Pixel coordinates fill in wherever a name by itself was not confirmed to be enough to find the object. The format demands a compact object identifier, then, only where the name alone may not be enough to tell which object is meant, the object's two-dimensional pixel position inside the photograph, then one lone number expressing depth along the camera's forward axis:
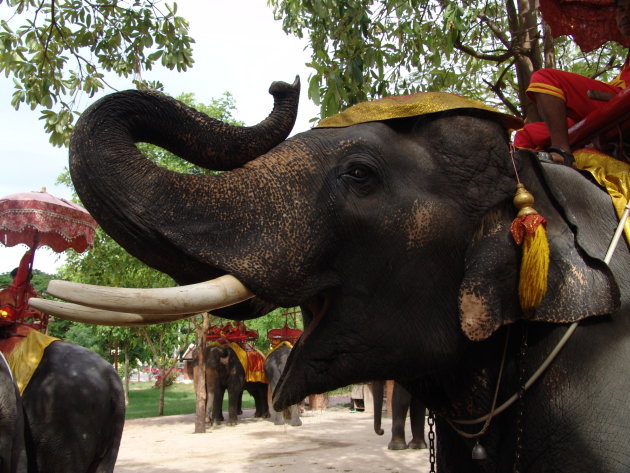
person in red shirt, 2.12
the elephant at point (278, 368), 15.30
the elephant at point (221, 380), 17.08
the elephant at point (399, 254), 1.46
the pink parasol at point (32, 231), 5.82
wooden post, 14.84
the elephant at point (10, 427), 4.47
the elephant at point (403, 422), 9.90
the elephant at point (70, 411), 5.18
